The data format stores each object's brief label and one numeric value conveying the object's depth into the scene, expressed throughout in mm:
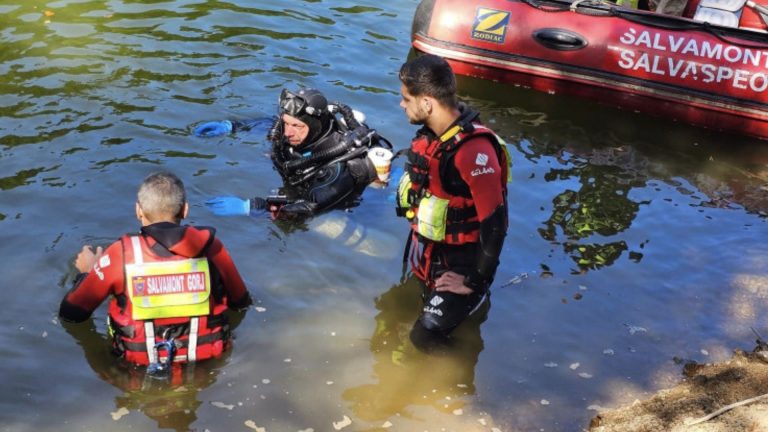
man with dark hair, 4840
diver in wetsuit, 6719
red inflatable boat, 9273
